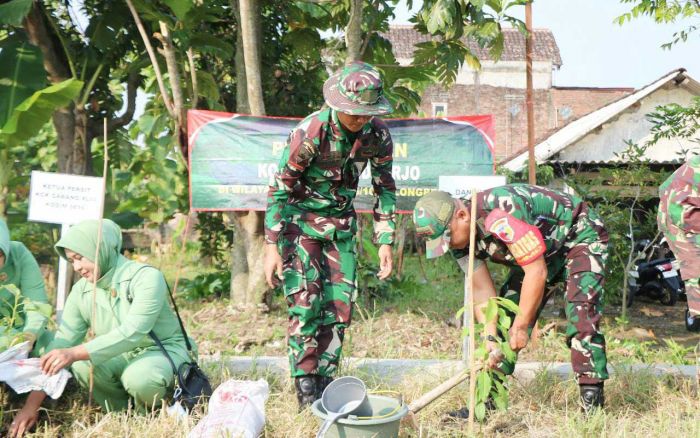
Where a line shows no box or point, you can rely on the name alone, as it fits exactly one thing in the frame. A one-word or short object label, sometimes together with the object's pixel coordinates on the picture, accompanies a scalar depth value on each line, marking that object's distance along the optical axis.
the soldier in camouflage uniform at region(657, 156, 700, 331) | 3.87
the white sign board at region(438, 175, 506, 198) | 5.53
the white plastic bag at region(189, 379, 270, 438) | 3.20
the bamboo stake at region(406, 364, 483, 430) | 3.24
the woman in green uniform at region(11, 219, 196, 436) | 3.61
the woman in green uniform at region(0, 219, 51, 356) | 3.80
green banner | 6.89
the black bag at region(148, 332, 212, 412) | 3.69
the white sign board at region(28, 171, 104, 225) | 5.64
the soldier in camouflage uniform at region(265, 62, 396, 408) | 3.90
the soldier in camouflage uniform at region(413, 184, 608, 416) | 3.48
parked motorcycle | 10.25
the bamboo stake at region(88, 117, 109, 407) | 3.66
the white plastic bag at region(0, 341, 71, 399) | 3.46
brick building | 28.75
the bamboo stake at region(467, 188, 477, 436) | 3.21
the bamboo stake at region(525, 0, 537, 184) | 6.24
